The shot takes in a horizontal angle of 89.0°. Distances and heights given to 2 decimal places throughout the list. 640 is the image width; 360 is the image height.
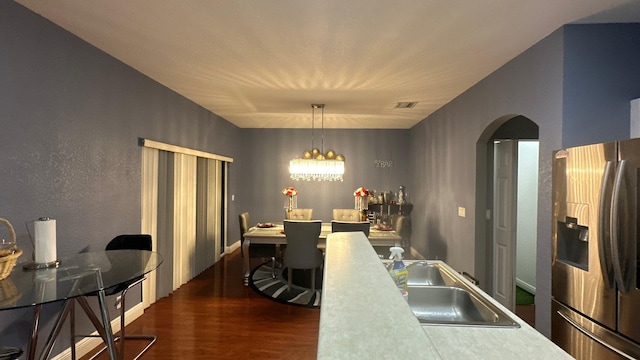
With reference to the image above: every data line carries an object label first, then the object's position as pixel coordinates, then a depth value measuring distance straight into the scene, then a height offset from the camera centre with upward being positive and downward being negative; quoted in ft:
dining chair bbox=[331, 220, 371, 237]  12.89 -1.76
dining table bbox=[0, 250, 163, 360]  4.79 -1.69
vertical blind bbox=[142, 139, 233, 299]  12.07 -1.23
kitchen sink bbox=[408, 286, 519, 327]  5.21 -2.01
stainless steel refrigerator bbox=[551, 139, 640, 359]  5.21 -1.20
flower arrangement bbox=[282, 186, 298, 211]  16.21 -0.96
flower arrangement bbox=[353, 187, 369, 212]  16.01 -0.91
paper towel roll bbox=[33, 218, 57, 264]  6.01 -1.15
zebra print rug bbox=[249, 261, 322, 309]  12.63 -4.56
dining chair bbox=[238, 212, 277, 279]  14.85 -3.16
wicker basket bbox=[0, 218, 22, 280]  5.20 -1.28
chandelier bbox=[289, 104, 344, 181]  15.46 +0.74
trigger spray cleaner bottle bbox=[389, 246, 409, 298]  4.95 -1.39
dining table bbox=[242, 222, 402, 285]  13.34 -2.33
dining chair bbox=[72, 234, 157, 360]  9.24 -1.85
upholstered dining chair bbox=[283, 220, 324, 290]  12.67 -2.50
